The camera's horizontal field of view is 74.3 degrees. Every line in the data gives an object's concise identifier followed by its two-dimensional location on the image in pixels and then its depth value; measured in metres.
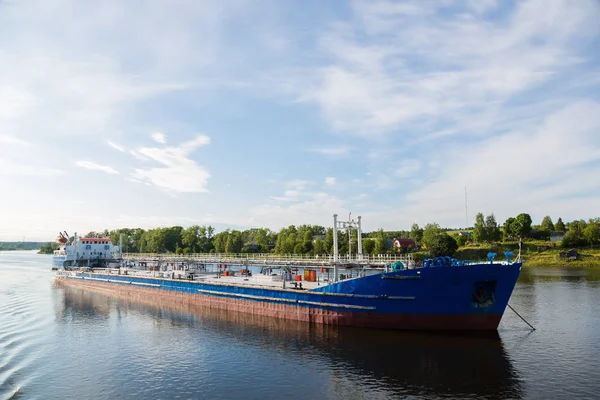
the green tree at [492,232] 133.62
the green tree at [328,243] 121.12
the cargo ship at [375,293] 31.00
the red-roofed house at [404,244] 137.38
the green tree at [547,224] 142.89
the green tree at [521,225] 129.12
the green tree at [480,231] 133.62
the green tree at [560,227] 145.15
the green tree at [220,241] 163.50
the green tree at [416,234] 155.79
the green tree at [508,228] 133.12
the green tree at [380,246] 119.27
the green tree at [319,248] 125.81
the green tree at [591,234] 113.81
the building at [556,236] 131.06
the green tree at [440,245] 109.51
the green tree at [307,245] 135.88
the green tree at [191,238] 169.96
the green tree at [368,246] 121.88
